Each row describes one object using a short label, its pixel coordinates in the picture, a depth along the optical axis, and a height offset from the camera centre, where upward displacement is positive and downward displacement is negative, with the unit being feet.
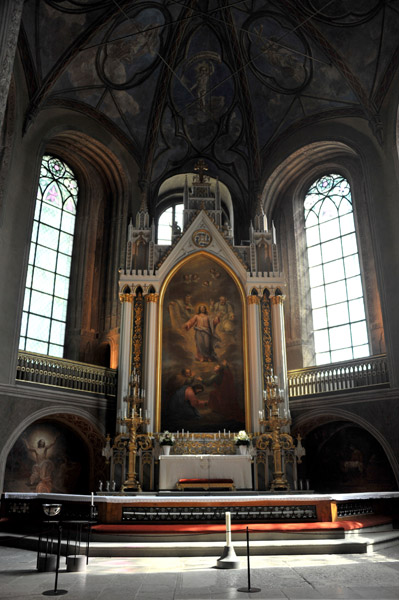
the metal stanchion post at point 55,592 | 17.35 -3.49
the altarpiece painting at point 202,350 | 49.11 +12.53
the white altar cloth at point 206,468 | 44.09 +1.25
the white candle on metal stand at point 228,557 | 22.23 -3.09
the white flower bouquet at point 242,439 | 45.34 +3.67
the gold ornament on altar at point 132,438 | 42.83 +3.59
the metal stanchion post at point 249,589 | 17.48 -3.44
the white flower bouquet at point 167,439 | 45.19 +3.68
